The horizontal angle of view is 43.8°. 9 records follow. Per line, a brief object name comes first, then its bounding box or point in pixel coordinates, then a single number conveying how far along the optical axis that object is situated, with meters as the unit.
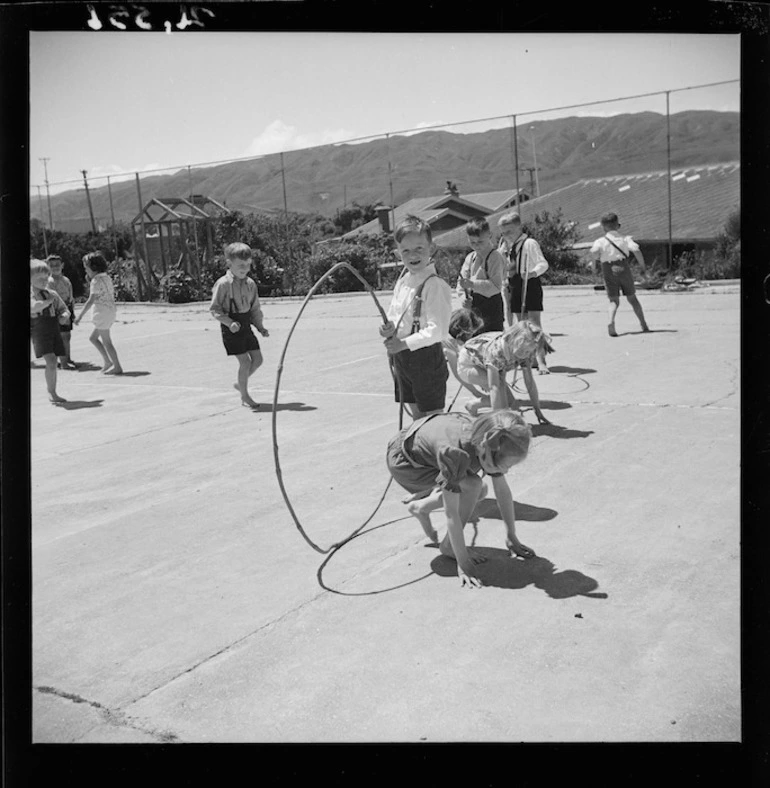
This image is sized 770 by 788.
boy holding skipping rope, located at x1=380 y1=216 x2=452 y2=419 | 5.10
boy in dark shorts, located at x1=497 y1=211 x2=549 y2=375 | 8.70
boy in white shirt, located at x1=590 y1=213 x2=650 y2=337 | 10.86
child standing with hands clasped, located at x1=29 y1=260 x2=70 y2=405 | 9.49
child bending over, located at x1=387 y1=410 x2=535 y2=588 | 4.03
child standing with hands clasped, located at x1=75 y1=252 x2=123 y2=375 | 10.73
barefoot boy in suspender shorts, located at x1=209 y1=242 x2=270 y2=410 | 8.51
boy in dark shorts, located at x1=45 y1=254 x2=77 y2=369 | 11.73
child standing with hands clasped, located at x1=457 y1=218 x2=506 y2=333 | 7.30
